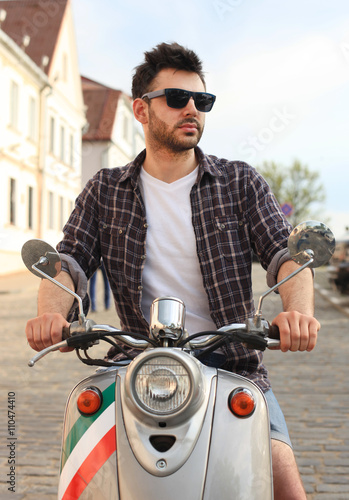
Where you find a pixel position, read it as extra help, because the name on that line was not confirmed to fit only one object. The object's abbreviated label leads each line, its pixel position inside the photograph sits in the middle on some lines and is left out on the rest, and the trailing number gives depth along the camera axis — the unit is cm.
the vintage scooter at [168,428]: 153
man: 239
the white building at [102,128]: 4006
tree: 4788
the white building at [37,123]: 2345
